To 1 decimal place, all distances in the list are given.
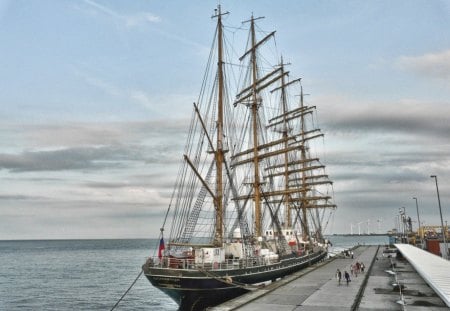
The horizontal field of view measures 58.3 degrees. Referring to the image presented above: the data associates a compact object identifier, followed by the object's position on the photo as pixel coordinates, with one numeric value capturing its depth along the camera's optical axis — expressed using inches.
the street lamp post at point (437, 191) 2017.7
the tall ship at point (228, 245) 1358.3
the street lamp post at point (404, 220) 5115.2
